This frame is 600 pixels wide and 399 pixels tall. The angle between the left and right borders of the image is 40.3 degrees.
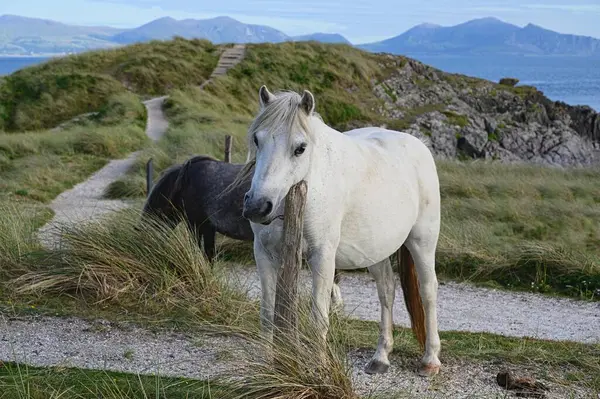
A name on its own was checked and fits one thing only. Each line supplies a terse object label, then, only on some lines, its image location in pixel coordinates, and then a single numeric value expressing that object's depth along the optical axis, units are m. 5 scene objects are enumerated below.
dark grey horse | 8.90
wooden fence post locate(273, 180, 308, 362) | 4.55
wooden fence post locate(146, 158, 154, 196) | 12.68
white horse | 4.50
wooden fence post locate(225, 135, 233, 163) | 13.13
